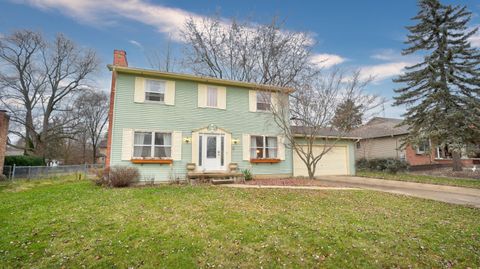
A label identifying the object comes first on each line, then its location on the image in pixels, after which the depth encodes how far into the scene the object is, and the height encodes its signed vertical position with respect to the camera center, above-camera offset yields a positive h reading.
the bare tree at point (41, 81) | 24.28 +8.33
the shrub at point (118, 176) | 10.16 -0.82
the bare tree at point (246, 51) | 20.48 +9.39
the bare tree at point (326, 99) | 12.30 +3.00
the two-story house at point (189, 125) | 11.66 +1.69
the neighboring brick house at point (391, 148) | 21.42 +0.82
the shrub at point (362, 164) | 20.04 -0.59
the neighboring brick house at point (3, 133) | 15.32 +1.58
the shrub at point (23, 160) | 17.81 -0.24
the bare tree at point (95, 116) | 34.50 +6.38
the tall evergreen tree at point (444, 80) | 15.66 +5.46
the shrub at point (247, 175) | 12.88 -0.95
